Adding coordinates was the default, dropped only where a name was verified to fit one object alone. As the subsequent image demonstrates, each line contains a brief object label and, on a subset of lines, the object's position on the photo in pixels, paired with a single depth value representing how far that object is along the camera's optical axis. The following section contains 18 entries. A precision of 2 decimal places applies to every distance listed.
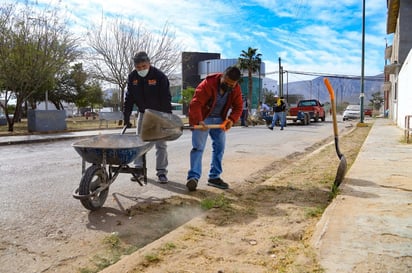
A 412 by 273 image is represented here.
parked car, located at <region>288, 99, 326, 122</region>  28.97
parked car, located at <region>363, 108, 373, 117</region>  54.06
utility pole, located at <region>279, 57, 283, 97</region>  44.84
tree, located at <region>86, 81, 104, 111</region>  50.46
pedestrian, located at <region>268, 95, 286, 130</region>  20.06
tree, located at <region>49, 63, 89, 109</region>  46.59
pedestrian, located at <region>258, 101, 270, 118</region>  26.44
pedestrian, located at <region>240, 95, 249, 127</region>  26.03
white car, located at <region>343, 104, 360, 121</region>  40.00
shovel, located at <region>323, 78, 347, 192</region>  5.57
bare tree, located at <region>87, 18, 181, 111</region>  29.78
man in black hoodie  5.73
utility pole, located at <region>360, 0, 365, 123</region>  23.16
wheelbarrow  4.17
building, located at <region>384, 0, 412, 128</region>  15.83
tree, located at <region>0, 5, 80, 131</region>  19.28
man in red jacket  5.22
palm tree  50.12
